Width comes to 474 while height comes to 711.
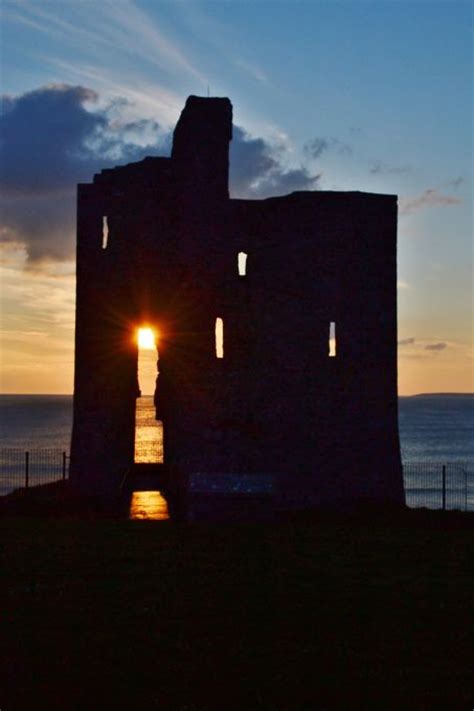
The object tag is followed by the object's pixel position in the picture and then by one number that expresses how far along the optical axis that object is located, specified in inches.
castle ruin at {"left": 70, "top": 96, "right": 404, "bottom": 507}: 928.3
